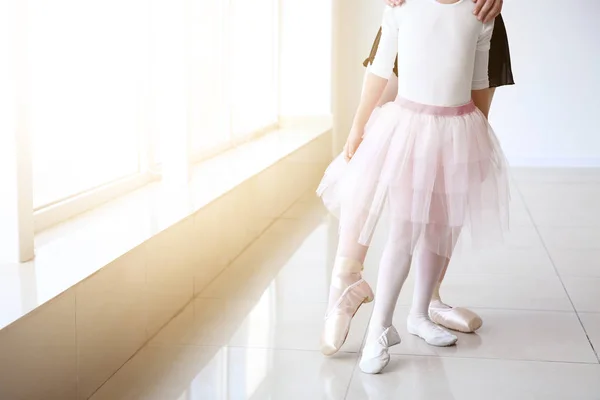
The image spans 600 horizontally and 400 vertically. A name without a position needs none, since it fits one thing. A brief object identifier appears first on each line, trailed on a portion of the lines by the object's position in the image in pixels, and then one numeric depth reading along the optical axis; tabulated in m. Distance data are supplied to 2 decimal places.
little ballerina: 2.06
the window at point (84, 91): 2.44
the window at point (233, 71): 3.89
